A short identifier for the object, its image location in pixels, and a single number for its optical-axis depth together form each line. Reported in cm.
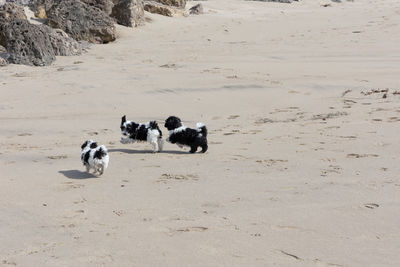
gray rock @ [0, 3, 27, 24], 1603
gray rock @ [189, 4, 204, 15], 2272
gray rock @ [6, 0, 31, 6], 2247
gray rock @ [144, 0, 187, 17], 2162
